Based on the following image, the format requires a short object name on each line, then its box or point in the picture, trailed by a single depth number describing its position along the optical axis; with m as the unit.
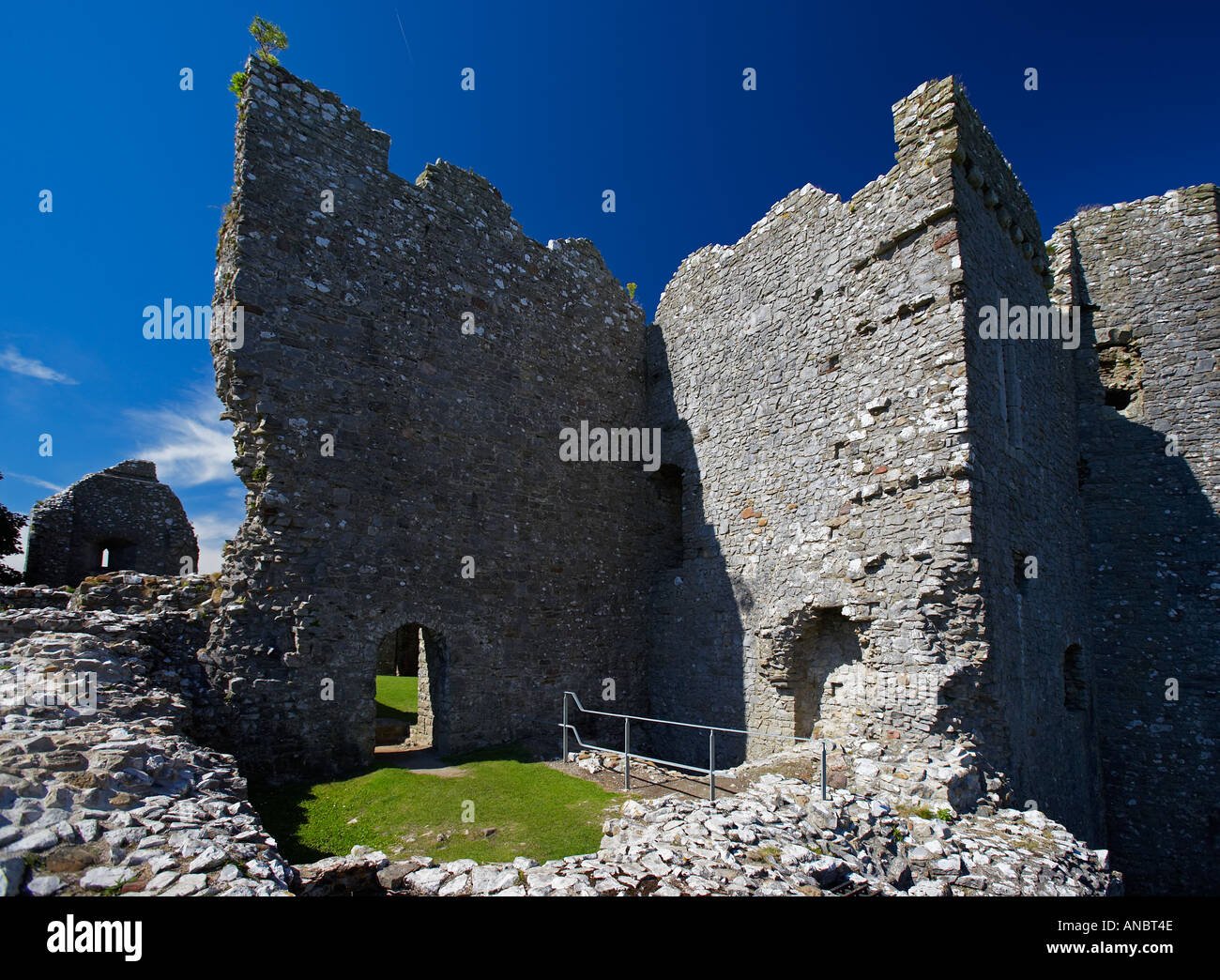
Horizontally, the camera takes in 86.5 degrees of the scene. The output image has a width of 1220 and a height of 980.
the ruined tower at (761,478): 8.13
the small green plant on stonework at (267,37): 9.19
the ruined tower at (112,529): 15.44
